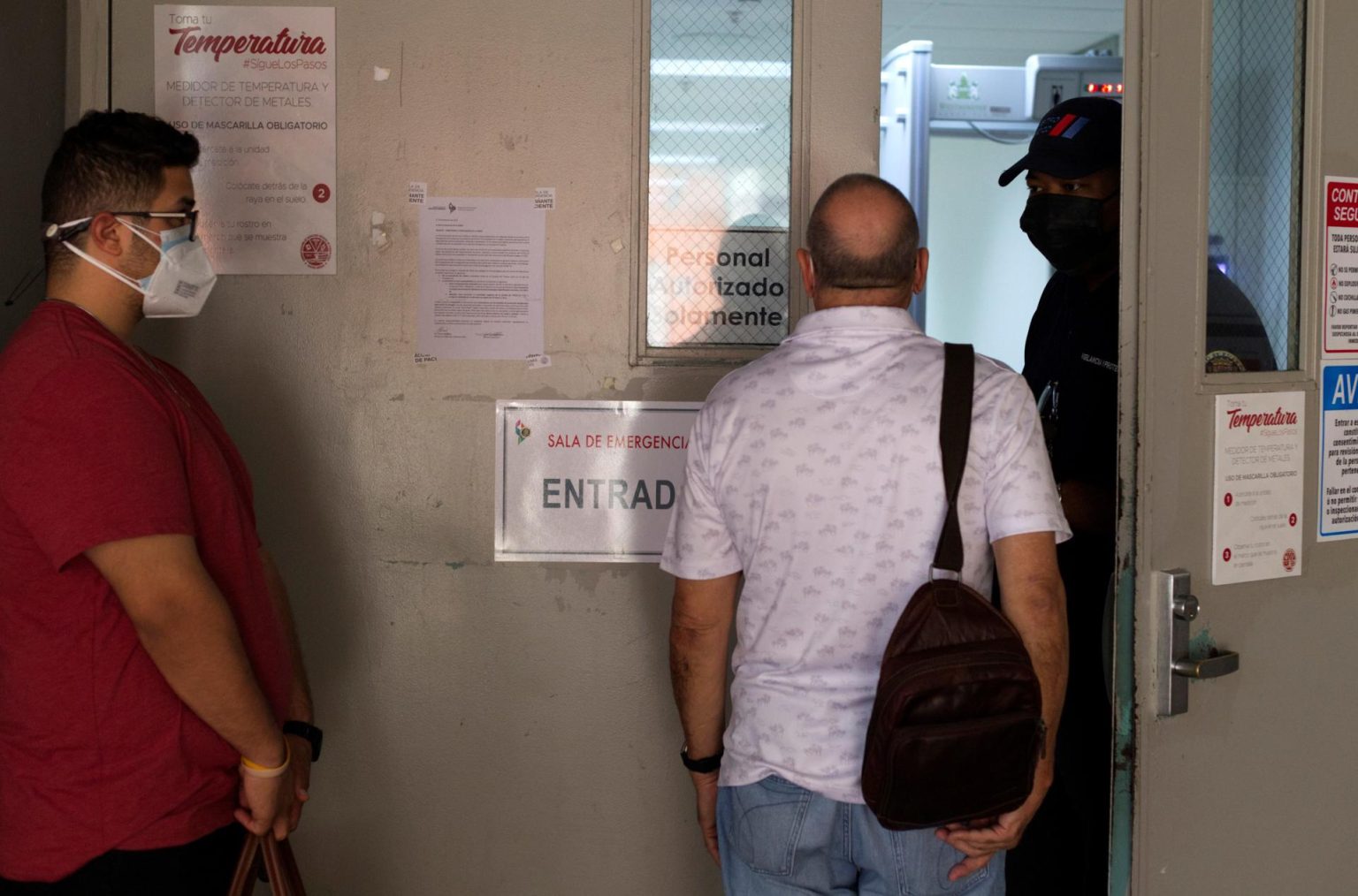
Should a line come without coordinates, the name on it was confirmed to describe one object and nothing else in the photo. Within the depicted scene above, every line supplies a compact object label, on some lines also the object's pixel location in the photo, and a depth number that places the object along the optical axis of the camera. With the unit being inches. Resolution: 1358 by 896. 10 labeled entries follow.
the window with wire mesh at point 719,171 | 97.3
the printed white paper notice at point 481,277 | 95.3
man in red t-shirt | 59.8
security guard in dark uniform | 95.7
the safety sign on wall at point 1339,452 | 85.6
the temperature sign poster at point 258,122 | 94.5
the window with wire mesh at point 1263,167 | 84.2
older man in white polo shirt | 64.6
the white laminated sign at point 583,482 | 96.1
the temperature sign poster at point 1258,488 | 80.4
